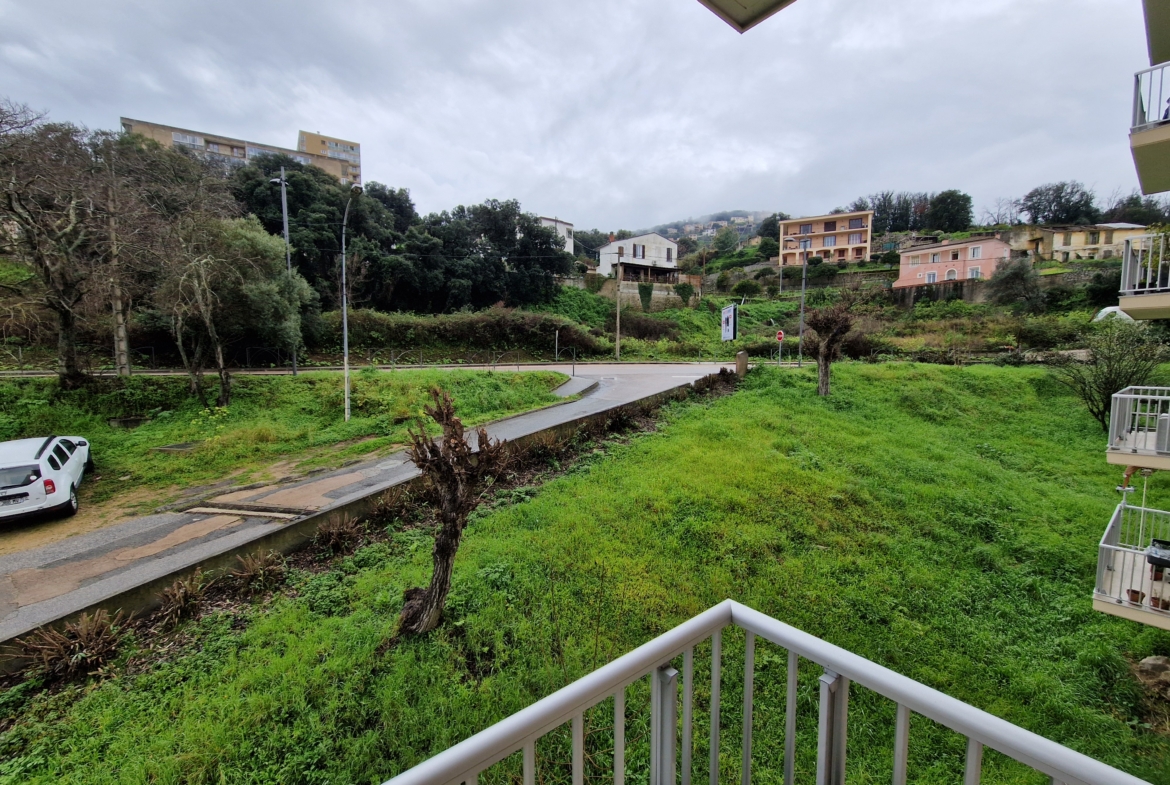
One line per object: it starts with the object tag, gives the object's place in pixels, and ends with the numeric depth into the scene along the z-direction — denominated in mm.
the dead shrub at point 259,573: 4985
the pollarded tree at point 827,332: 14125
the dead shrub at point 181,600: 4418
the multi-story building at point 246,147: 51800
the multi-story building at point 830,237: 51750
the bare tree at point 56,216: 10727
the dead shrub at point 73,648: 3809
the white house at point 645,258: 43375
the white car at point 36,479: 7199
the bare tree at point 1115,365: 13758
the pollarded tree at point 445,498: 4164
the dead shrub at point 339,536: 5727
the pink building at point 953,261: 38281
